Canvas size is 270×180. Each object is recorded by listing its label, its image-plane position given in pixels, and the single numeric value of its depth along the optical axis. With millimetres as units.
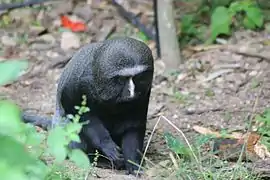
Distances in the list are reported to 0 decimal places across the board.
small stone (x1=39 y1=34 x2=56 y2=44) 13024
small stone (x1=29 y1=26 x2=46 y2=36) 13170
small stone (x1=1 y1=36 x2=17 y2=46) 12740
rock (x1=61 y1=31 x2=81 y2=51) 12774
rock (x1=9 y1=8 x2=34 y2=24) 13523
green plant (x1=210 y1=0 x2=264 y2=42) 12506
